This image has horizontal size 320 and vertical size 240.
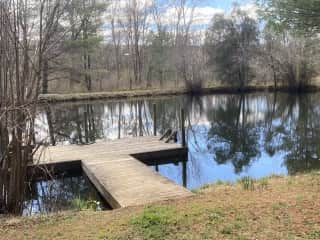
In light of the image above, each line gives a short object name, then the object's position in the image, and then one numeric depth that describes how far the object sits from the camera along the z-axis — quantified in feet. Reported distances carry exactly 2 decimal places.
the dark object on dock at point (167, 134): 38.42
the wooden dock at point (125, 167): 19.17
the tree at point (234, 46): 105.29
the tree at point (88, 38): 95.71
